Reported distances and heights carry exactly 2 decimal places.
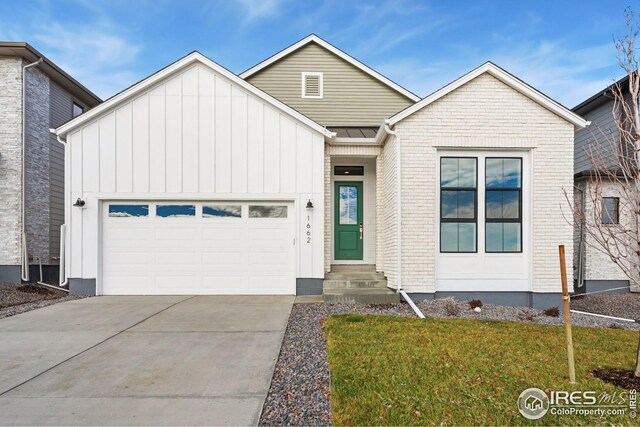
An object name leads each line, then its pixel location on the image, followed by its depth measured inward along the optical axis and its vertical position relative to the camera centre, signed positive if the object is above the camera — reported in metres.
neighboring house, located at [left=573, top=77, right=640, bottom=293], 10.24 -1.13
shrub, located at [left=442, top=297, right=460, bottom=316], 7.26 -1.75
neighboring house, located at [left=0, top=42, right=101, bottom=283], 10.87 +1.67
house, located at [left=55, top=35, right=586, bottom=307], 8.43 +0.62
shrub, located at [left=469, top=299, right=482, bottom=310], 7.91 -1.80
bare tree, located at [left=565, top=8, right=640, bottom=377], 3.82 +1.00
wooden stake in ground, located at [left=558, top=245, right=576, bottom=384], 3.62 -0.97
